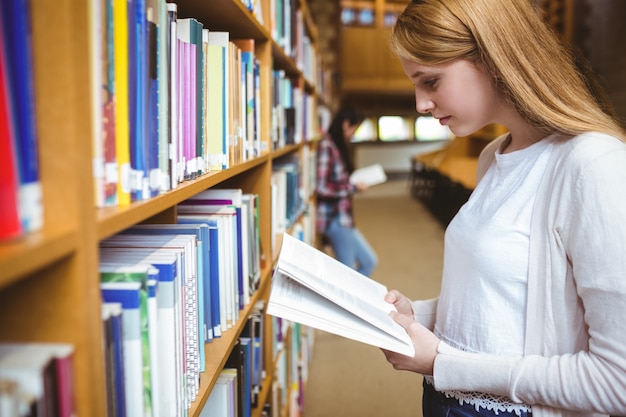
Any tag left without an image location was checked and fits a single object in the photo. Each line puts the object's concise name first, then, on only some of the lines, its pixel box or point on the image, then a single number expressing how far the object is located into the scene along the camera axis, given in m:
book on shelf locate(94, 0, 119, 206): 0.66
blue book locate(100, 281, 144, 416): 0.69
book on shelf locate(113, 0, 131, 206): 0.70
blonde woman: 0.94
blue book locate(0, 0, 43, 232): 0.48
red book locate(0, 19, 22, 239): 0.47
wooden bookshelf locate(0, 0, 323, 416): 0.50
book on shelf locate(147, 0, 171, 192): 0.84
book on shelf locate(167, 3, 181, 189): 0.90
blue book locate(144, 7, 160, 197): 0.79
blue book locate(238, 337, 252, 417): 1.46
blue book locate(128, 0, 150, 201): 0.73
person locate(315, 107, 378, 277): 4.21
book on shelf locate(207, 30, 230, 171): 1.24
